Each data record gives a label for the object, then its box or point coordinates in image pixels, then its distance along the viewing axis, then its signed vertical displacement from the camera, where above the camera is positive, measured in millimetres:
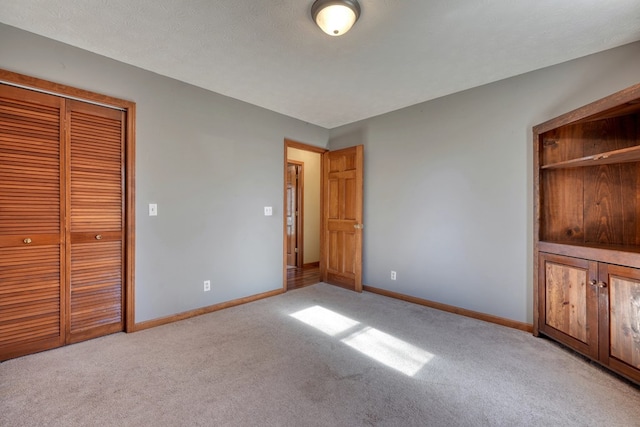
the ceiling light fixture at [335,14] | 1699 +1243
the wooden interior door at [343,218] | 3949 -48
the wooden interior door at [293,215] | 5648 -10
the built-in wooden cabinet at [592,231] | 1857 -132
